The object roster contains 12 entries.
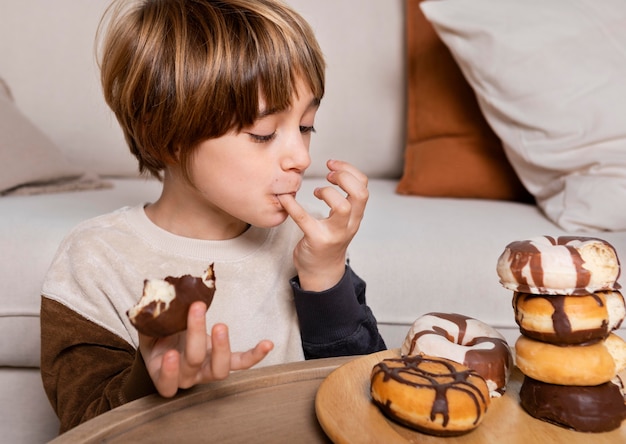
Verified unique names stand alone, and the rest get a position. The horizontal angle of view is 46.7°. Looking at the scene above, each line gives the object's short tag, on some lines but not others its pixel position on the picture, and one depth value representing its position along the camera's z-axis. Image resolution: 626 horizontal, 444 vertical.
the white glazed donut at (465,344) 0.68
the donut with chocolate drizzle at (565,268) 0.63
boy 0.93
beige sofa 1.33
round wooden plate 0.60
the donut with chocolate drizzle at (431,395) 0.59
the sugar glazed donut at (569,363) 0.64
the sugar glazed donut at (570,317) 0.64
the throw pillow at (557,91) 1.52
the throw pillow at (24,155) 1.67
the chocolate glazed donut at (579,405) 0.62
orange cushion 1.78
